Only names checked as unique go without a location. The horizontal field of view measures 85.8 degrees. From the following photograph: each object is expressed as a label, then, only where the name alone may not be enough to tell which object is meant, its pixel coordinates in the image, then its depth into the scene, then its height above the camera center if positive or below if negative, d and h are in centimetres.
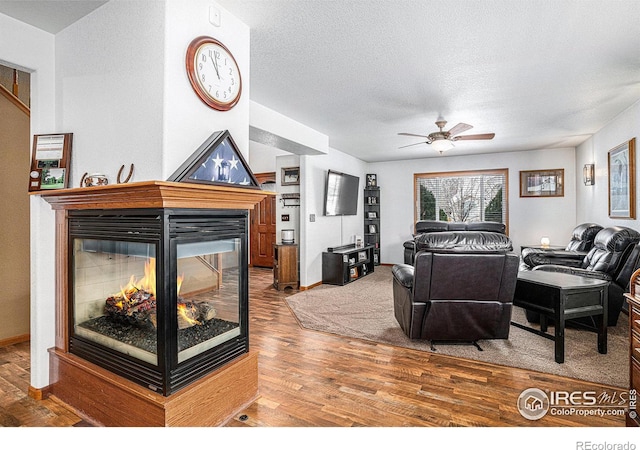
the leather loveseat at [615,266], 338 -44
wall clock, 186 +87
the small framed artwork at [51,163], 210 +39
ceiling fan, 446 +115
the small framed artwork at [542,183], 660 +79
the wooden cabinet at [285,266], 545 -66
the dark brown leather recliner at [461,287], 275 -52
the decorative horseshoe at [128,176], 180 +27
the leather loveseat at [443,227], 667 -6
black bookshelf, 788 +19
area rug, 259 -107
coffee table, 269 -63
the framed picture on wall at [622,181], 400 +53
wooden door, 771 -11
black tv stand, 577 -69
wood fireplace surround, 164 -82
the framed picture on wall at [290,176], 653 +94
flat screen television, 603 +57
